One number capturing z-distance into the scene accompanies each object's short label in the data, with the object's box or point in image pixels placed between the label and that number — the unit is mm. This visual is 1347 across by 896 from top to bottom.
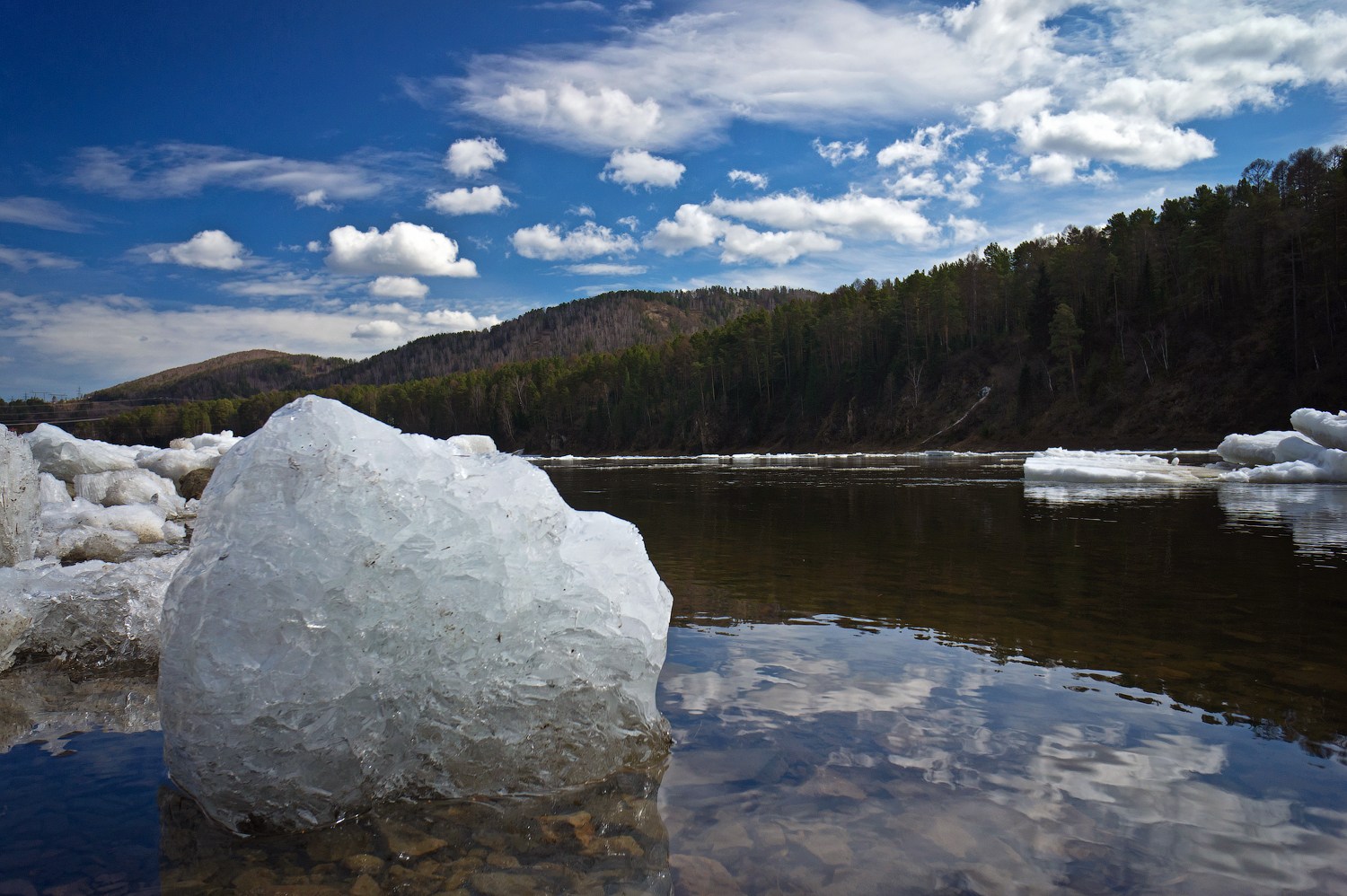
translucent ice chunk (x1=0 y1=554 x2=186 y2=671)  7785
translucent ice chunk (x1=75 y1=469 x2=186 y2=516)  19922
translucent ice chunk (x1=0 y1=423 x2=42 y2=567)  9633
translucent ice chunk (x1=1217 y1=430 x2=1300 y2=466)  29406
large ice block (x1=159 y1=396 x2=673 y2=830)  4258
